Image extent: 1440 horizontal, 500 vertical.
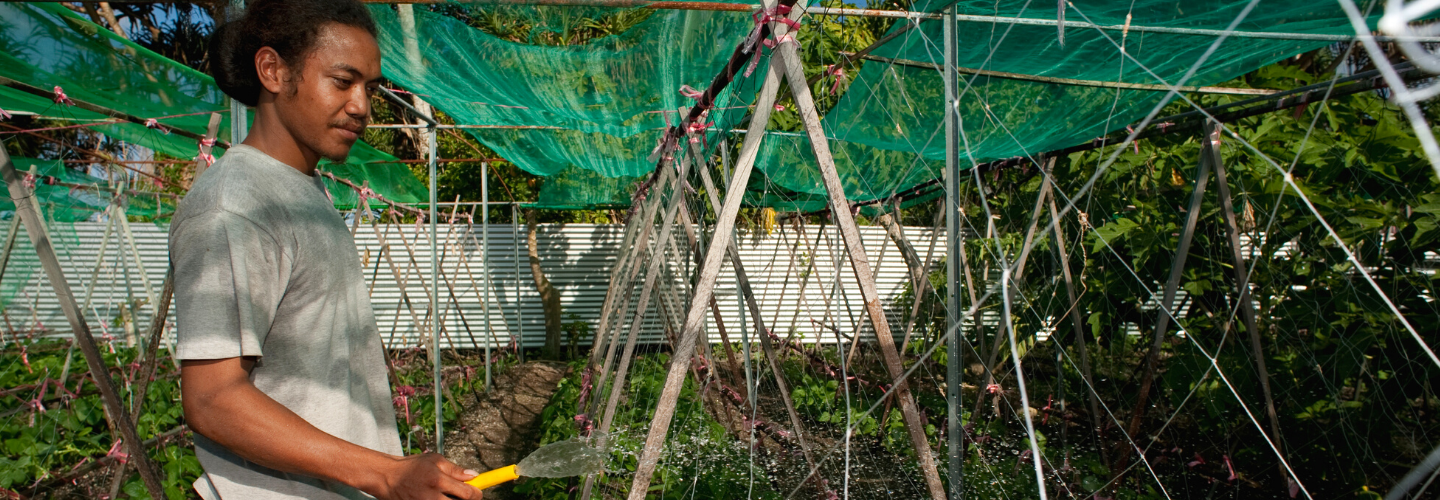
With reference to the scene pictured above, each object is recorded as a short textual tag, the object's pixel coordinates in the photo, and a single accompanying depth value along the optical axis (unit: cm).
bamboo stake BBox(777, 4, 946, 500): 177
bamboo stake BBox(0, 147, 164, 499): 214
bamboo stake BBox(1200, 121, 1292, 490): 317
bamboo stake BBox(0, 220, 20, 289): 365
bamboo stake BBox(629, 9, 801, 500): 184
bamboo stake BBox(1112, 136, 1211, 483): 323
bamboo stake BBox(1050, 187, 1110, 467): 373
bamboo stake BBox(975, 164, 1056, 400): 406
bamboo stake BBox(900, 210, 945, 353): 504
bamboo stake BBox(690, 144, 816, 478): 291
